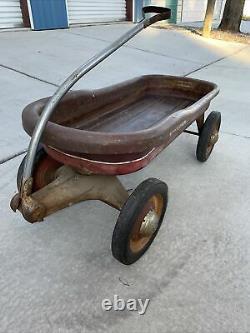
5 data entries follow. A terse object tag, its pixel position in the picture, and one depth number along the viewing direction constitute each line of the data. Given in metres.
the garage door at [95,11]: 6.95
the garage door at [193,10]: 11.00
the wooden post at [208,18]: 7.24
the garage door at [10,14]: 5.70
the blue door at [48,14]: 6.02
